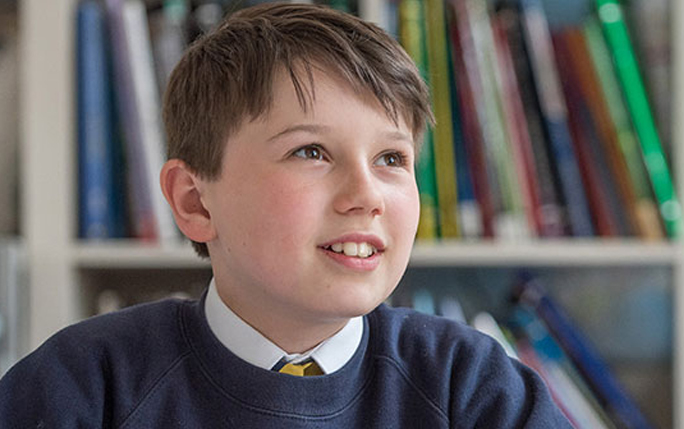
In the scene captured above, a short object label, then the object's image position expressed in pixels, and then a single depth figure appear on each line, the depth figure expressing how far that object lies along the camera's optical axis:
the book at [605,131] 1.73
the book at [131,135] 1.71
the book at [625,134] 1.72
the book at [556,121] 1.74
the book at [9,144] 1.74
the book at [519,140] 1.73
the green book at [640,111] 1.71
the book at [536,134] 1.74
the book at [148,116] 1.71
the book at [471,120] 1.73
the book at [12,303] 1.63
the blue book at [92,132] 1.70
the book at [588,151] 1.74
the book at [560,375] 1.75
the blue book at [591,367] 1.76
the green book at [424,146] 1.72
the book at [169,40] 1.72
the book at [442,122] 1.72
